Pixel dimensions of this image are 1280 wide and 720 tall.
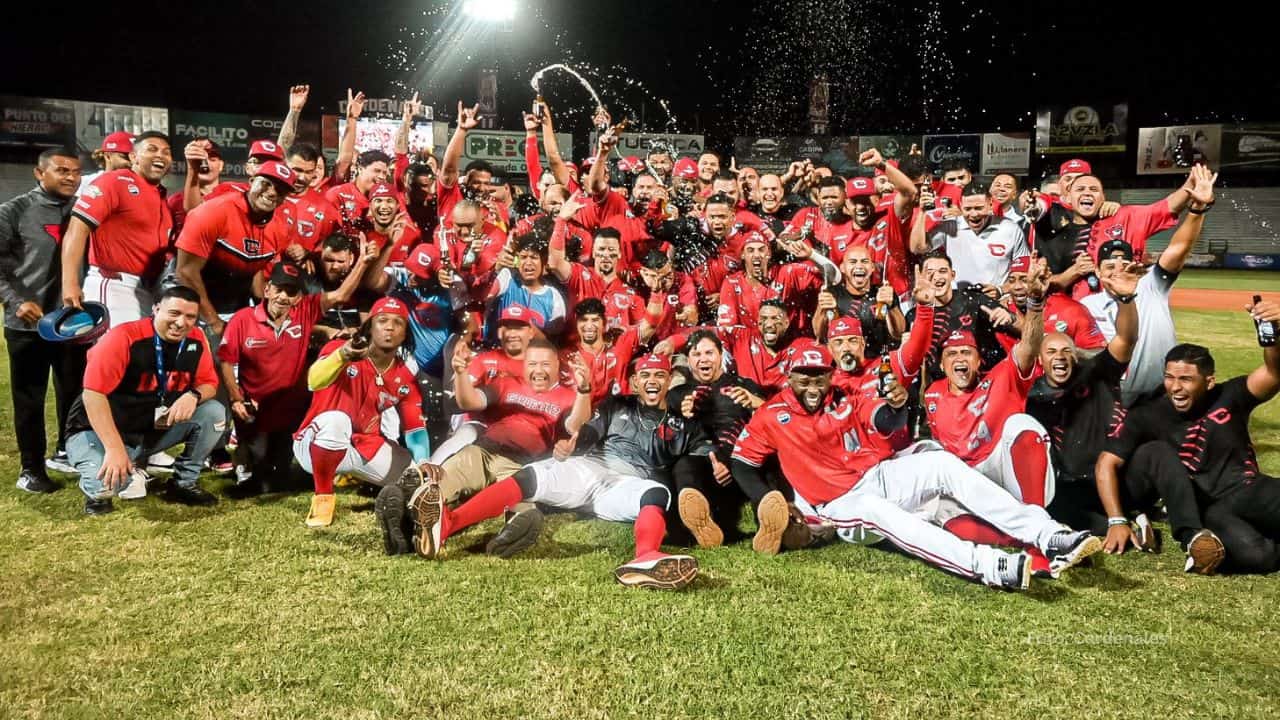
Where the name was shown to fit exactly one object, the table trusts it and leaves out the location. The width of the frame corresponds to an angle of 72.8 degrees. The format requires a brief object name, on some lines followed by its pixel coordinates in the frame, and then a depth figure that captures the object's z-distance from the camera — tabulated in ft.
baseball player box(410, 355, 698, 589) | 15.40
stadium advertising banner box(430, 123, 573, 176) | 116.67
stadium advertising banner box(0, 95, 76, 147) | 99.86
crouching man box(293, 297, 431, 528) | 17.33
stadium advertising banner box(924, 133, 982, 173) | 118.11
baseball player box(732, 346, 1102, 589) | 14.48
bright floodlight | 90.66
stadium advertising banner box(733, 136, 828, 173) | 125.39
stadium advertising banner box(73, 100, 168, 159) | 102.06
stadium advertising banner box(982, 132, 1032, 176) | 118.21
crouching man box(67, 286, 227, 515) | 17.44
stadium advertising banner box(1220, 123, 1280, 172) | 108.37
